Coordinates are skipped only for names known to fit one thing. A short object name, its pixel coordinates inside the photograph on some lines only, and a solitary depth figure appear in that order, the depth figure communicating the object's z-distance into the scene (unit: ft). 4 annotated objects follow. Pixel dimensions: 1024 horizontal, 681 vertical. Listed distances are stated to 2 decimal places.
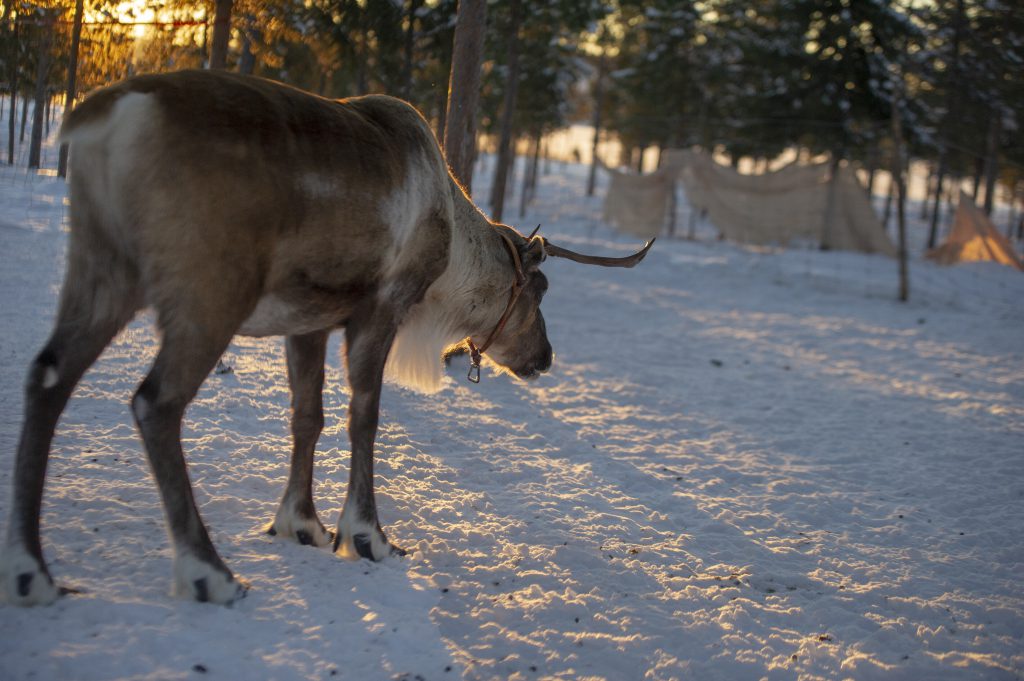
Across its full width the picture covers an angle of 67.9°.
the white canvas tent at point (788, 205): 59.62
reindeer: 7.82
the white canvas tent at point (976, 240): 55.42
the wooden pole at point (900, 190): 42.24
